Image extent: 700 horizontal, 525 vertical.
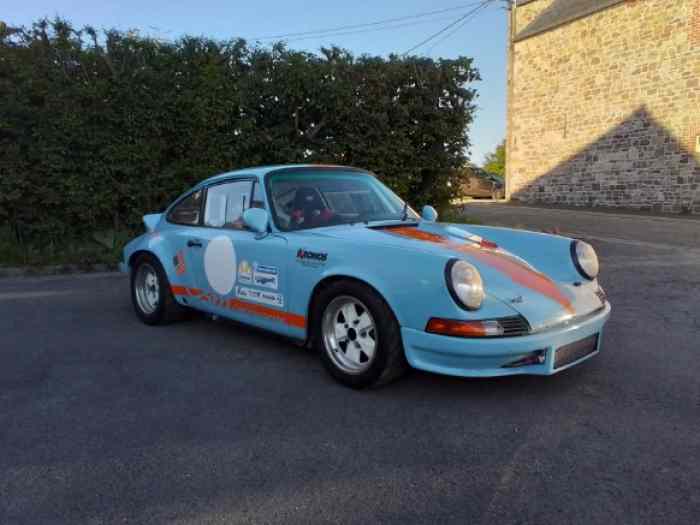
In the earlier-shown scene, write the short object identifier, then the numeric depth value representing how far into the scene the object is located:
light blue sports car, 3.01
